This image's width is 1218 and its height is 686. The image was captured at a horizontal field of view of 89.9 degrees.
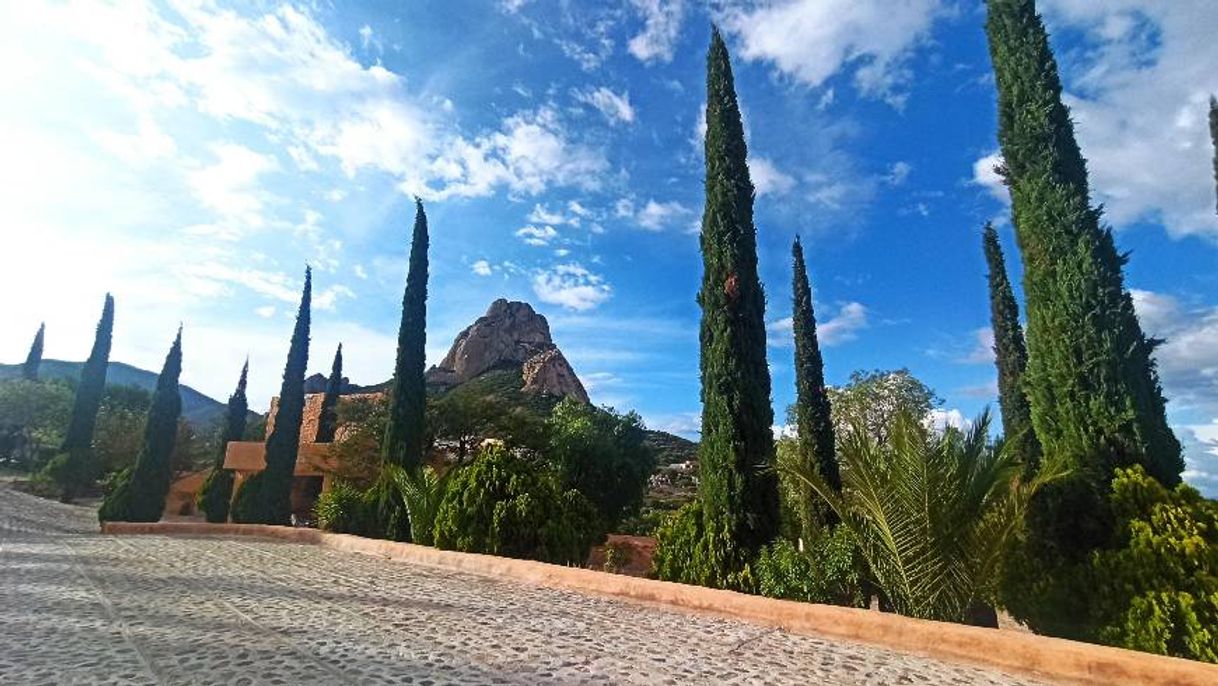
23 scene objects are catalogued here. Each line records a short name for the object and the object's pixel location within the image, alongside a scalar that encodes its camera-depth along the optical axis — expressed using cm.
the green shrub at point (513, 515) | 921
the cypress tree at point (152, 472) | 2181
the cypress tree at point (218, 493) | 2681
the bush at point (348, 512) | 1434
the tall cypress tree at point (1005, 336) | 1809
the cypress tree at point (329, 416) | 3219
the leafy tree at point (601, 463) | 1942
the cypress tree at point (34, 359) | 5257
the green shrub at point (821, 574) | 633
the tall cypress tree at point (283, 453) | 2155
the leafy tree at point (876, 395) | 2686
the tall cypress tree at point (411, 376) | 1669
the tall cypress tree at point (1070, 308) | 568
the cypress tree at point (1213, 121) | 1067
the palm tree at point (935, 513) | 526
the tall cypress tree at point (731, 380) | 790
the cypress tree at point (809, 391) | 1748
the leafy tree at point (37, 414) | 3897
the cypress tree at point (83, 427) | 3102
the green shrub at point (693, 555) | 751
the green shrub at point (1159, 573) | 439
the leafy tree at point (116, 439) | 3519
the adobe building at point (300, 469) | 2619
